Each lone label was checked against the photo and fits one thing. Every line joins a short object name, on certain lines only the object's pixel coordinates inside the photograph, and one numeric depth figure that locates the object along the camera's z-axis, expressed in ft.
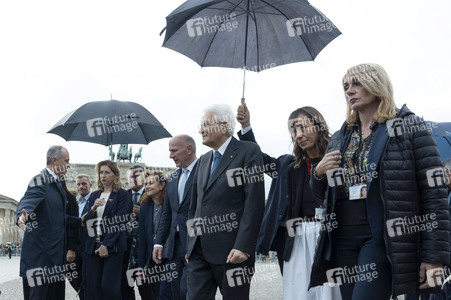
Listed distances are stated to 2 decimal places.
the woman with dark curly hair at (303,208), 13.96
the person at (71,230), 24.40
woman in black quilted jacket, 9.46
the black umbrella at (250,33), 17.44
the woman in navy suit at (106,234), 22.72
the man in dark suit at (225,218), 13.47
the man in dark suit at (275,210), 14.97
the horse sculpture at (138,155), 194.61
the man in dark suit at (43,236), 19.97
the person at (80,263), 24.73
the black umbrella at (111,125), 27.37
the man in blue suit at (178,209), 18.90
